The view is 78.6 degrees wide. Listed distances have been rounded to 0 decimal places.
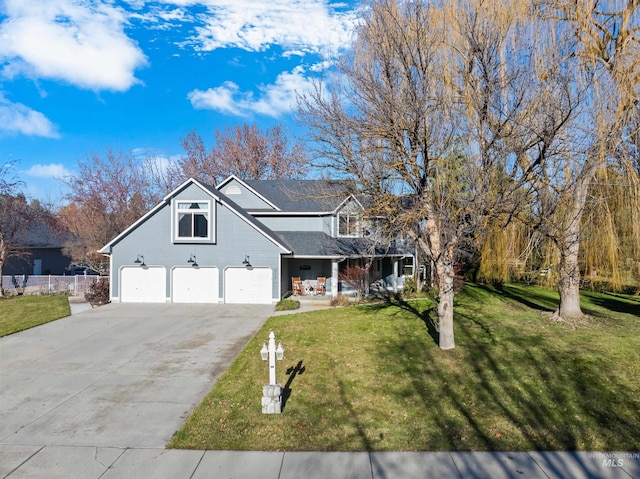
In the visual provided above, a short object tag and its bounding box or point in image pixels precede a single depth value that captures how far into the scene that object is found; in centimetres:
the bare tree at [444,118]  800
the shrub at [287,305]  1619
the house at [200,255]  1761
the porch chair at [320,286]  2005
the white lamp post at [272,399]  641
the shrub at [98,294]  1755
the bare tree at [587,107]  902
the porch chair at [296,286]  2002
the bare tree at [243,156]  3622
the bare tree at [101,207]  2570
